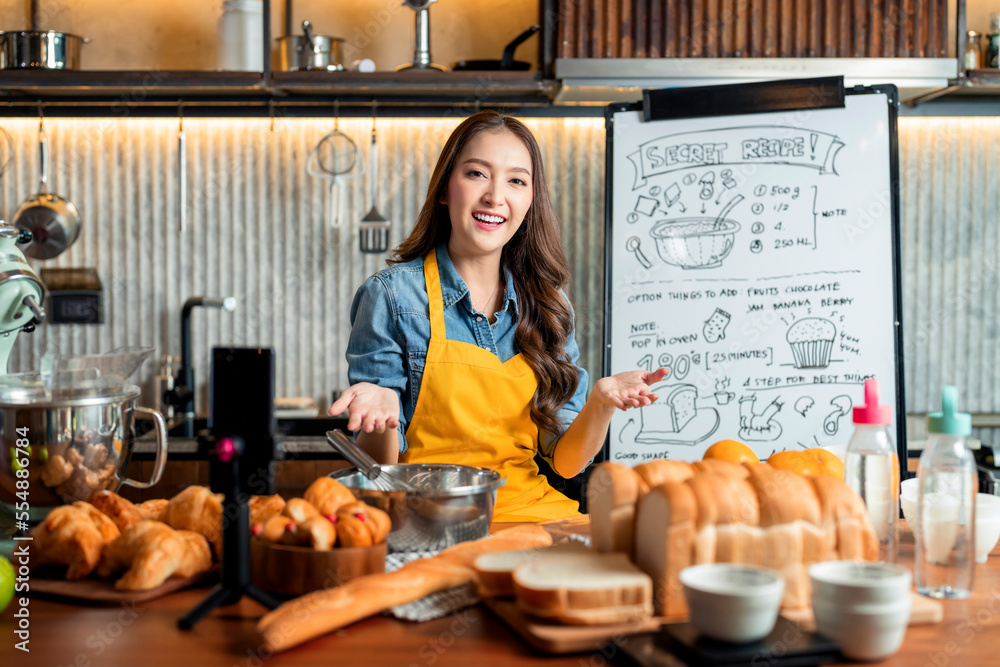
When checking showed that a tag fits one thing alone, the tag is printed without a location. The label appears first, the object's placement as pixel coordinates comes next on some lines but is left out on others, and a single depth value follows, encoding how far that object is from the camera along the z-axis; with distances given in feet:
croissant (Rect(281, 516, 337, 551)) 3.45
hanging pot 10.43
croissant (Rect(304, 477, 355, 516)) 3.73
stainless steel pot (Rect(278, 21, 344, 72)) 9.95
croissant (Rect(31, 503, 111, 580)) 3.62
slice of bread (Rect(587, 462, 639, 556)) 3.45
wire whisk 4.08
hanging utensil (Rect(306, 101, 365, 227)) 10.79
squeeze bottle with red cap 3.82
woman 6.02
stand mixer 4.71
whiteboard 8.22
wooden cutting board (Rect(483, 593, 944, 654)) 2.96
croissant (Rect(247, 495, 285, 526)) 3.91
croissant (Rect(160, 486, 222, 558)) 3.91
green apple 3.23
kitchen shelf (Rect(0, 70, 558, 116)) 9.82
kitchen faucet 10.35
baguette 2.96
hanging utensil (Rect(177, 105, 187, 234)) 10.47
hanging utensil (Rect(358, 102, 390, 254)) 10.90
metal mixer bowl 4.07
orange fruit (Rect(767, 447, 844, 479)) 4.01
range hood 9.38
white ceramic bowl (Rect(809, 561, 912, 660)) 2.83
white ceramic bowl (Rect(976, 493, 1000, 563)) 3.93
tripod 3.34
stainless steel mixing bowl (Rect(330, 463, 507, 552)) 3.85
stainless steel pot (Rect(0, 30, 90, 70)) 9.86
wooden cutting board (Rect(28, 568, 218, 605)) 3.41
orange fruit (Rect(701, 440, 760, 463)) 4.14
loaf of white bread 3.20
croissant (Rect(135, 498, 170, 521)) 4.12
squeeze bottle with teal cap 3.53
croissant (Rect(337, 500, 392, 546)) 3.57
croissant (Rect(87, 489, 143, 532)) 3.94
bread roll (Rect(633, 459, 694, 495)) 3.54
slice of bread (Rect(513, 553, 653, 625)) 3.06
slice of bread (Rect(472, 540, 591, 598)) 3.39
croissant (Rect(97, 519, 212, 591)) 3.48
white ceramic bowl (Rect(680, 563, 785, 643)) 2.76
